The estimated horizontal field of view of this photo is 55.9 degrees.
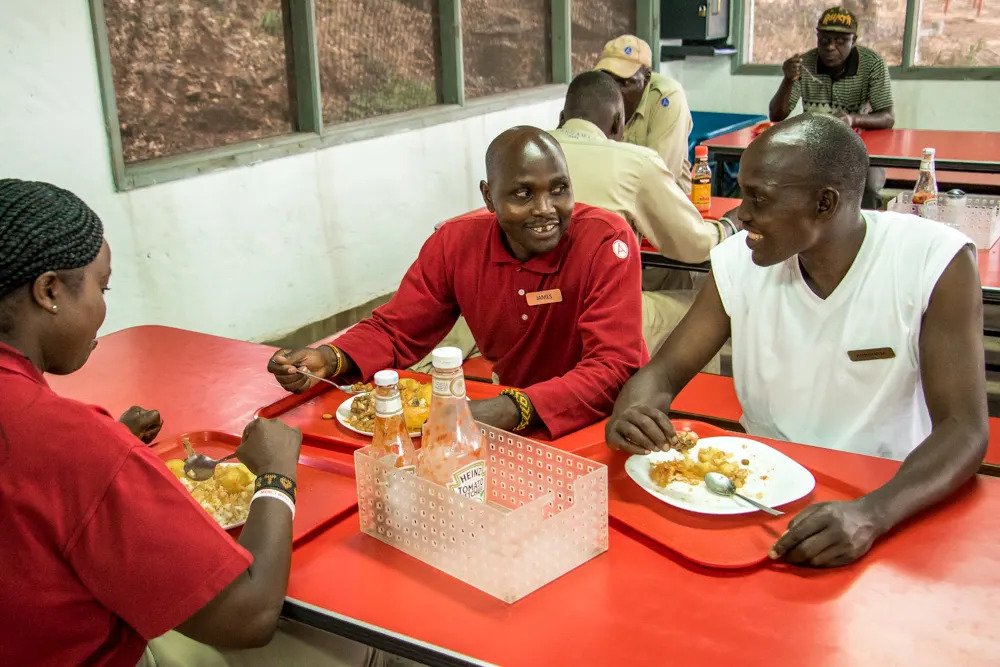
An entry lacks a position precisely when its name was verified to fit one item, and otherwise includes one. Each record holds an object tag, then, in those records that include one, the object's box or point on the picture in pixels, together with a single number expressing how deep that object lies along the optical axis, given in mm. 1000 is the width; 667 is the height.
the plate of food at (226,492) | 1681
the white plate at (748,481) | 1646
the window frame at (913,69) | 7453
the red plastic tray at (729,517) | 1525
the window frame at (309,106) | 3770
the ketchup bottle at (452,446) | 1558
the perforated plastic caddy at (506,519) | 1420
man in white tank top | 1840
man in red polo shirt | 2262
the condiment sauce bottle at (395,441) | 1642
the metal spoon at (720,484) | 1672
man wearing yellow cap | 4863
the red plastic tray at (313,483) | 1708
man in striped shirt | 5887
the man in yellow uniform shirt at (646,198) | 3455
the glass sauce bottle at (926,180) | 3426
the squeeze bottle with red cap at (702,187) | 4203
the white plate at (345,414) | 2019
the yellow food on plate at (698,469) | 1732
